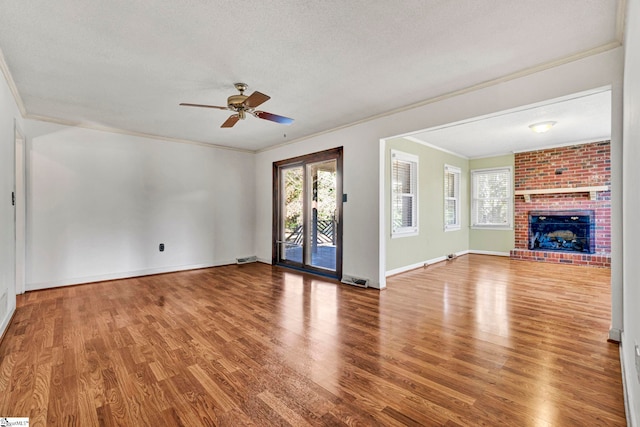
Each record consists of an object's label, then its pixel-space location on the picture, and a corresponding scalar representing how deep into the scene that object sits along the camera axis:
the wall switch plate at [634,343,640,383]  1.28
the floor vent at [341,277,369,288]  4.43
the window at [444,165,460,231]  6.75
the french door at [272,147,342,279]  5.03
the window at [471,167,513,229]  7.12
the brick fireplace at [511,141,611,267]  5.96
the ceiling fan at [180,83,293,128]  2.87
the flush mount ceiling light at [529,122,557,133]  4.60
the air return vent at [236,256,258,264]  6.37
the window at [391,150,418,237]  5.26
